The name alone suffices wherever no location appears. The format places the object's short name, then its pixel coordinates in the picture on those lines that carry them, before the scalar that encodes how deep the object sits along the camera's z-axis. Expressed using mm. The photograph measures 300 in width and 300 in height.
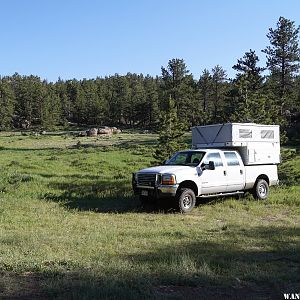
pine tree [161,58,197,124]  71938
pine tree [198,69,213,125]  102794
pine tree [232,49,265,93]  41306
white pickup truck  14609
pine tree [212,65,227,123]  97250
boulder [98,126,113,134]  80969
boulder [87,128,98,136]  77175
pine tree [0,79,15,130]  114844
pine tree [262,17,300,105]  48062
